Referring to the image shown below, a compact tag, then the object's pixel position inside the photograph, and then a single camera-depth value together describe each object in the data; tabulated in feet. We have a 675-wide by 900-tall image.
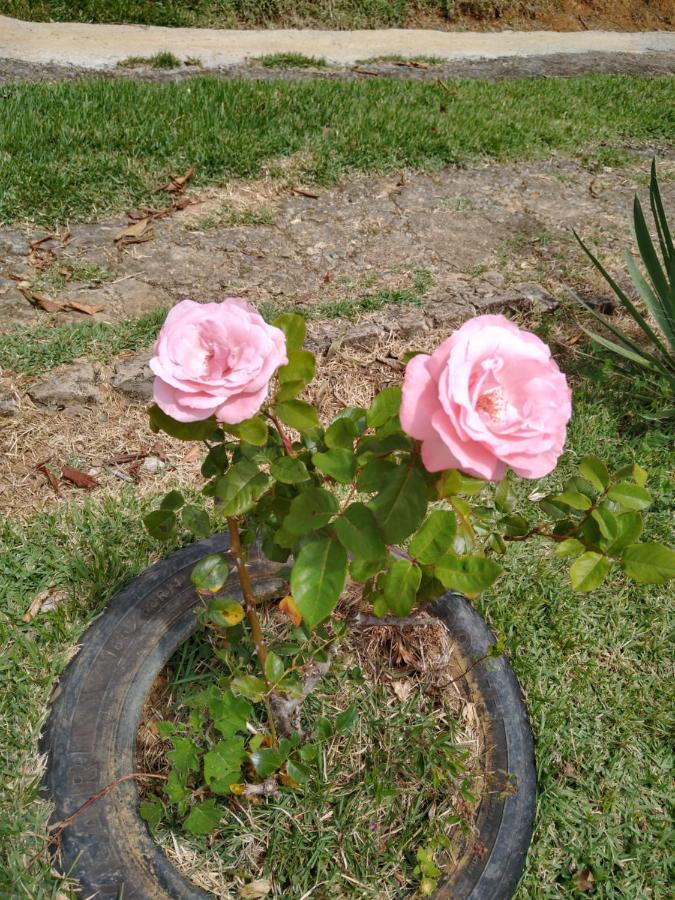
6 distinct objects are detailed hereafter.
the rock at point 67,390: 8.17
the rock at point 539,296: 10.25
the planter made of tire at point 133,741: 4.28
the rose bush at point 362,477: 2.85
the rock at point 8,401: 7.98
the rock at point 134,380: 8.38
